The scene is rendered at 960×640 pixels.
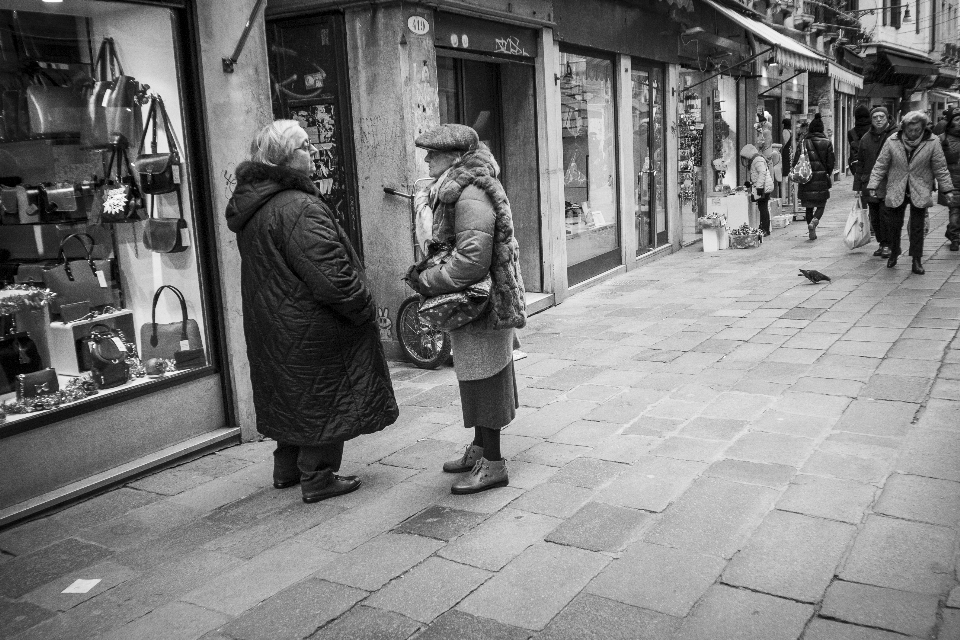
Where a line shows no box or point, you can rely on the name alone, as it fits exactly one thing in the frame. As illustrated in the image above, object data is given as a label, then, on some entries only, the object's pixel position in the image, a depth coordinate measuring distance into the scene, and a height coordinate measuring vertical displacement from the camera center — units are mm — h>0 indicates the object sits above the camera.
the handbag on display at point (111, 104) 5137 +584
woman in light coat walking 9766 -167
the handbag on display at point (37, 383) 4656 -912
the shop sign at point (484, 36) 7645 +1359
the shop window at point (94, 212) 4805 -30
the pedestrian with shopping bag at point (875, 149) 11531 +149
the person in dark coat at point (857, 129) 13703 +508
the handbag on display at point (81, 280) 5027 -411
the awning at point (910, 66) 27547 +2895
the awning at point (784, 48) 13336 +1871
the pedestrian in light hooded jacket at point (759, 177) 14125 -155
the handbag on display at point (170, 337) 5391 -812
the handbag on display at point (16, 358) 4652 -778
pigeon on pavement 9968 -1247
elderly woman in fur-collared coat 3994 -398
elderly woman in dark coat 4020 -526
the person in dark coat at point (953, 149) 11188 +77
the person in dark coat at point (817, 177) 13602 -207
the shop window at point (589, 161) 10484 +200
